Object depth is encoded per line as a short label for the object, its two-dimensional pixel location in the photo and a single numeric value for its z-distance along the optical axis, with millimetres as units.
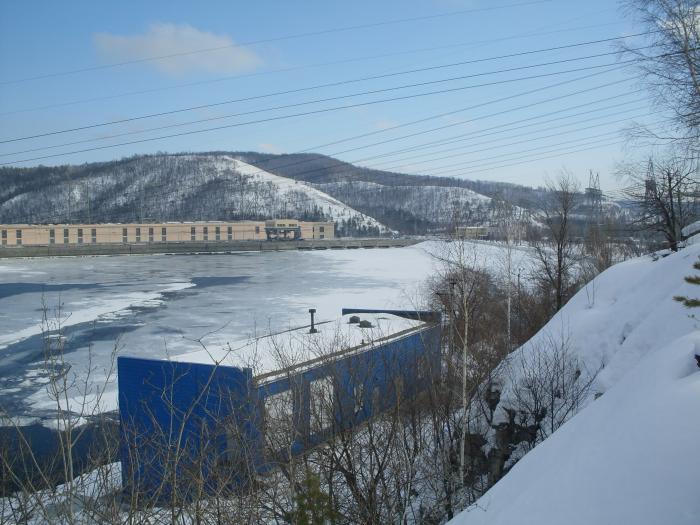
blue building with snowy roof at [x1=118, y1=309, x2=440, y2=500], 10664
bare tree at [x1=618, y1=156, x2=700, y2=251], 17312
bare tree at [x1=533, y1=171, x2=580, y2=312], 23078
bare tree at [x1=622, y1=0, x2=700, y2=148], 13000
